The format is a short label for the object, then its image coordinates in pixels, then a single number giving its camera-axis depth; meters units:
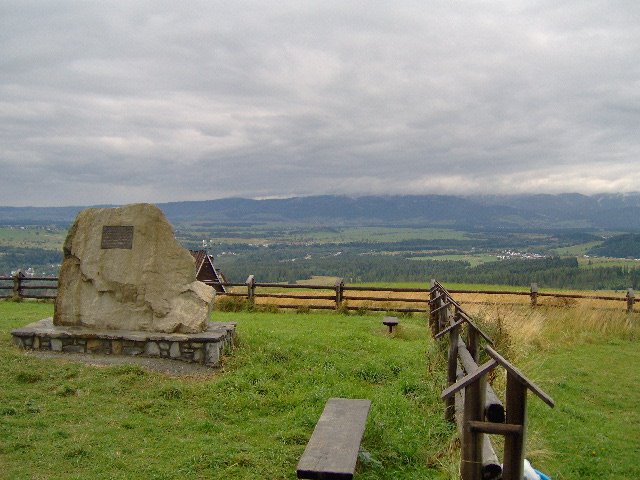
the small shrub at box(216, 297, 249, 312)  18.92
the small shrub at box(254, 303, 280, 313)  18.88
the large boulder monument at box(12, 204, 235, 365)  10.23
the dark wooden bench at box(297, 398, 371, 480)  4.99
